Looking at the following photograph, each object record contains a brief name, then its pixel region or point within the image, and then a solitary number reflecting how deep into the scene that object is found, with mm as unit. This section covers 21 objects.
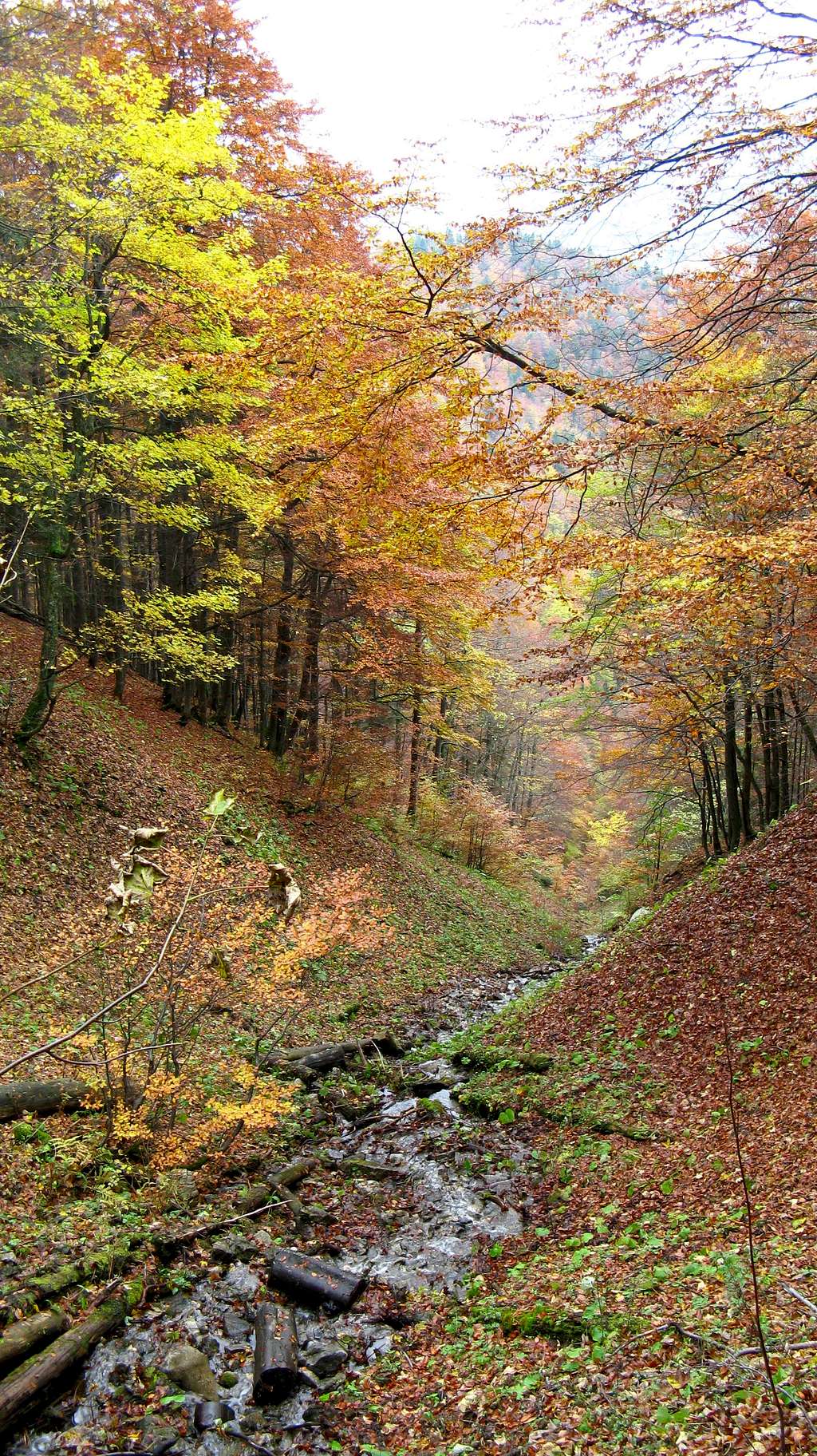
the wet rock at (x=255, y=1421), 4746
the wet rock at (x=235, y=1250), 6293
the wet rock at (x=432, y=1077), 10180
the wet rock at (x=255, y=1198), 6969
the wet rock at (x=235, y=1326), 5520
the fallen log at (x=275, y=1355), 5023
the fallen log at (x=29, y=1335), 4629
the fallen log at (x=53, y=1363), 4414
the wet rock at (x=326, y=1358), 5250
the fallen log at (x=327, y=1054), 10008
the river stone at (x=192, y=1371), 4988
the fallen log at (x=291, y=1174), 7492
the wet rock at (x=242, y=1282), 5953
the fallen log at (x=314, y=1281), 5941
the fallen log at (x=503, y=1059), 9727
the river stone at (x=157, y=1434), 4453
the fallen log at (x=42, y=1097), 6634
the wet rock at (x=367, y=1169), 7984
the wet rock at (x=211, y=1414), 4688
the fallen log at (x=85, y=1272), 5148
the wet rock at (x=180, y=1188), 6613
